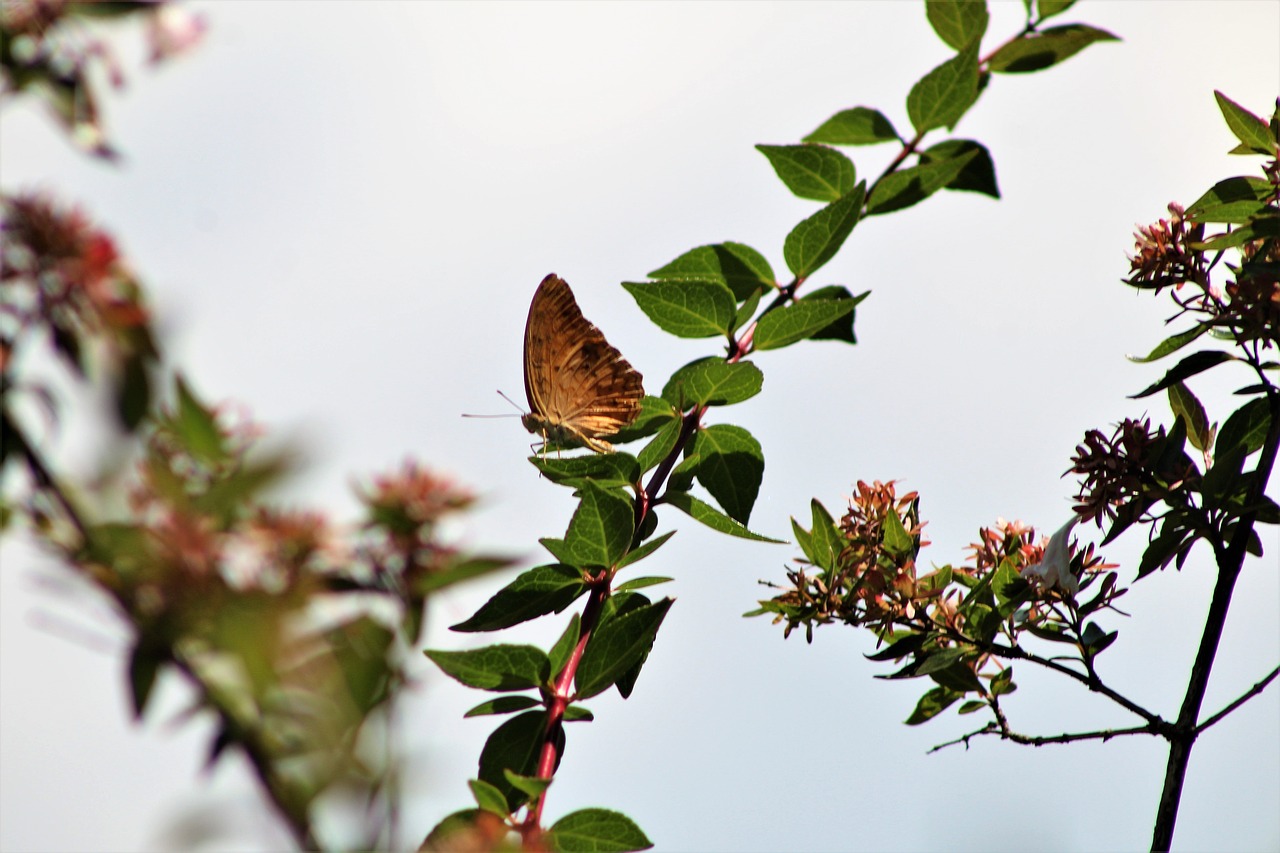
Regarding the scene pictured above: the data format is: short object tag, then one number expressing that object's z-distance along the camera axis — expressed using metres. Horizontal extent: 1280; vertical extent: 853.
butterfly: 5.94
